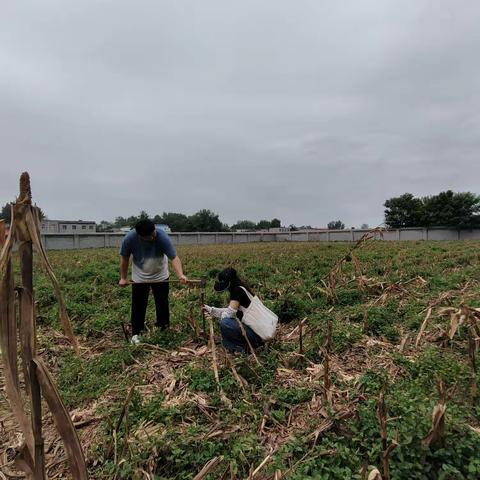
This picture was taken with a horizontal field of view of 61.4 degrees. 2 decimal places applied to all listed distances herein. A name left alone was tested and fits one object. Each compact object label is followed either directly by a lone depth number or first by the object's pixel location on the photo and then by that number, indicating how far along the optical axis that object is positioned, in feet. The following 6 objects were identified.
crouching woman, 14.82
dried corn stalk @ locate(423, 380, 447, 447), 7.97
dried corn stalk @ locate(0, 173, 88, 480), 4.93
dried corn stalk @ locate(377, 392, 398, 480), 7.61
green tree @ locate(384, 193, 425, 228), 164.64
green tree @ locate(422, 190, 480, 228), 146.10
